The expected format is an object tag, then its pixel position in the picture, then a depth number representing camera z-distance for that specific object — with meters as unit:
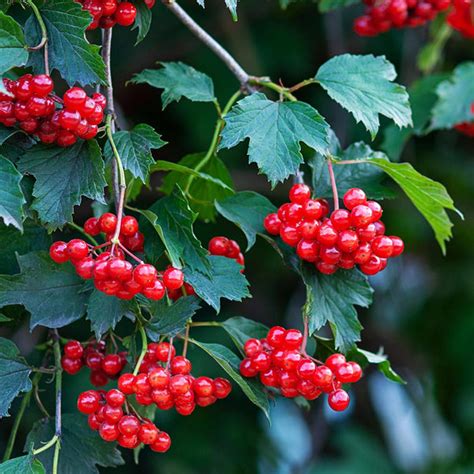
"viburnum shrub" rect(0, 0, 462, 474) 1.41
